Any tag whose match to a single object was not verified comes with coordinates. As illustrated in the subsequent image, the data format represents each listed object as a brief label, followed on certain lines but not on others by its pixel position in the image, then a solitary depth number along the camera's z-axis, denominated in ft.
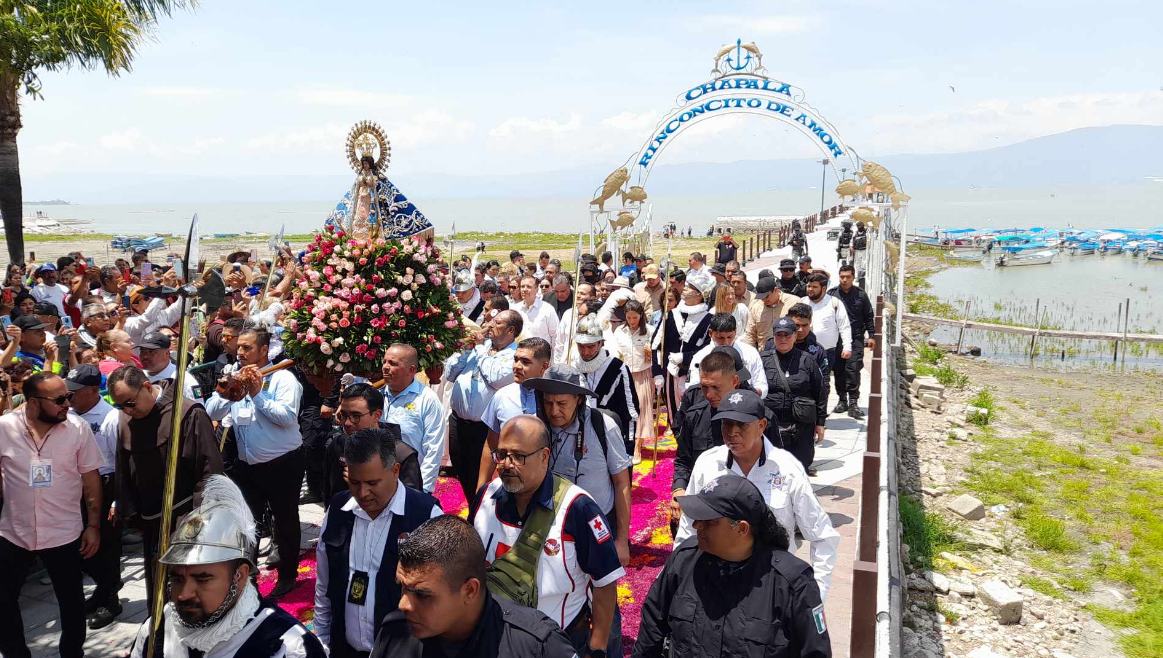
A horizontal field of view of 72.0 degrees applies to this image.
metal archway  45.88
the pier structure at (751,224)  227.40
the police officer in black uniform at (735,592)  9.66
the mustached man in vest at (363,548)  11.12
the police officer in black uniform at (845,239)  83.25
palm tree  44.55
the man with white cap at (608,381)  20.68
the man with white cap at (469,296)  35.40
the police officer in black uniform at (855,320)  34.35
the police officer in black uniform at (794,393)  20.18
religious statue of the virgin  22.29
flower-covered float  17.39
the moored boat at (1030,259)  189.30
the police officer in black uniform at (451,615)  8.01
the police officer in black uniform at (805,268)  41.21
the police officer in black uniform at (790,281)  39.11
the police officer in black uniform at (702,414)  16.28
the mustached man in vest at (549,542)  10.89
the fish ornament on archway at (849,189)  44.45
